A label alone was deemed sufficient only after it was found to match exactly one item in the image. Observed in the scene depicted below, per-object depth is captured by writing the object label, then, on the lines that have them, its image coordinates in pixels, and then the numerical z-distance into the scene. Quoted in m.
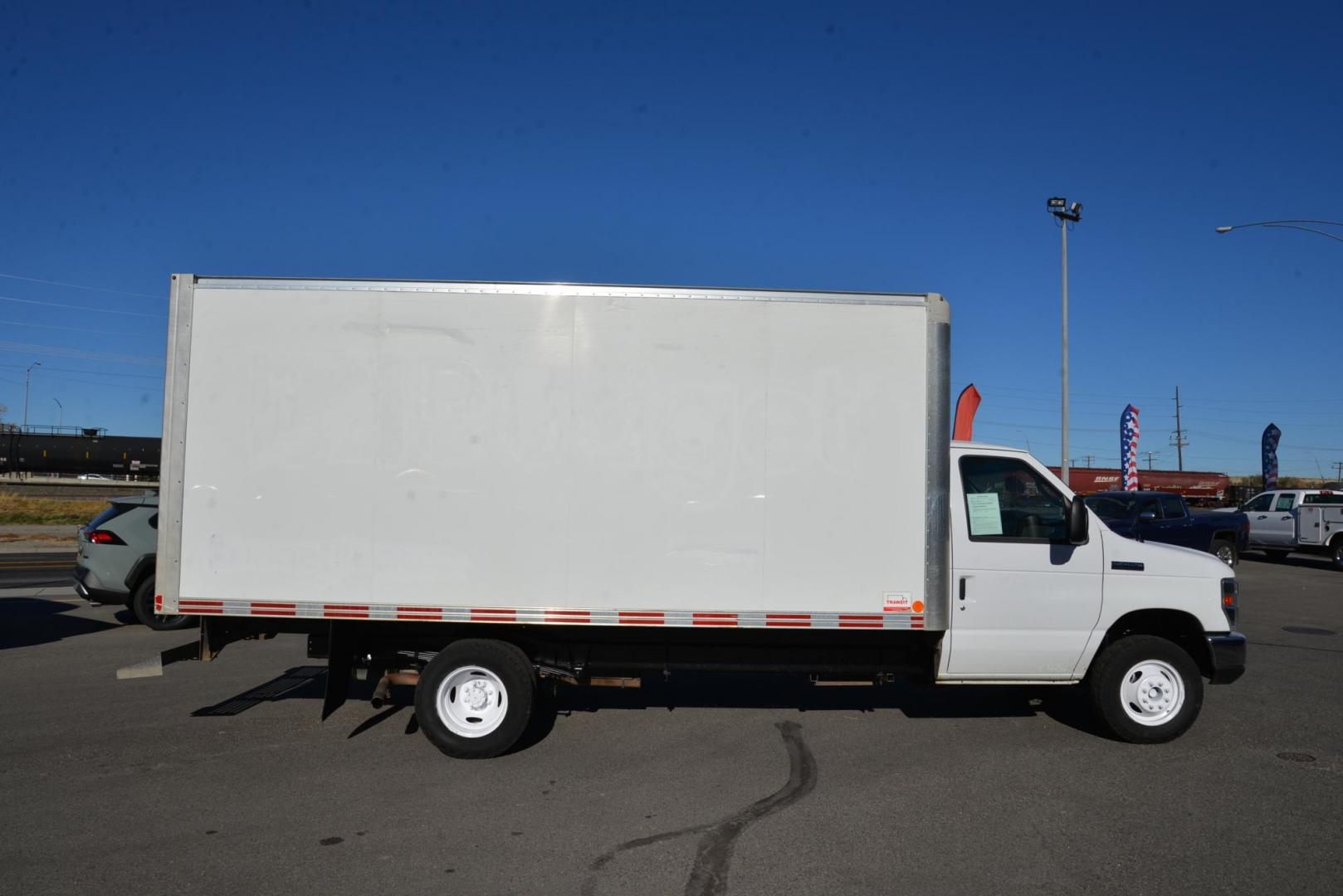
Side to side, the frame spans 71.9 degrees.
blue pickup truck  18.98
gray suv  11.11
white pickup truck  22.38
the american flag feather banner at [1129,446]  31.66
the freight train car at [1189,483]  59.50
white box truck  5.98
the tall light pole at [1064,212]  27.00
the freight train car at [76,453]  51.38
